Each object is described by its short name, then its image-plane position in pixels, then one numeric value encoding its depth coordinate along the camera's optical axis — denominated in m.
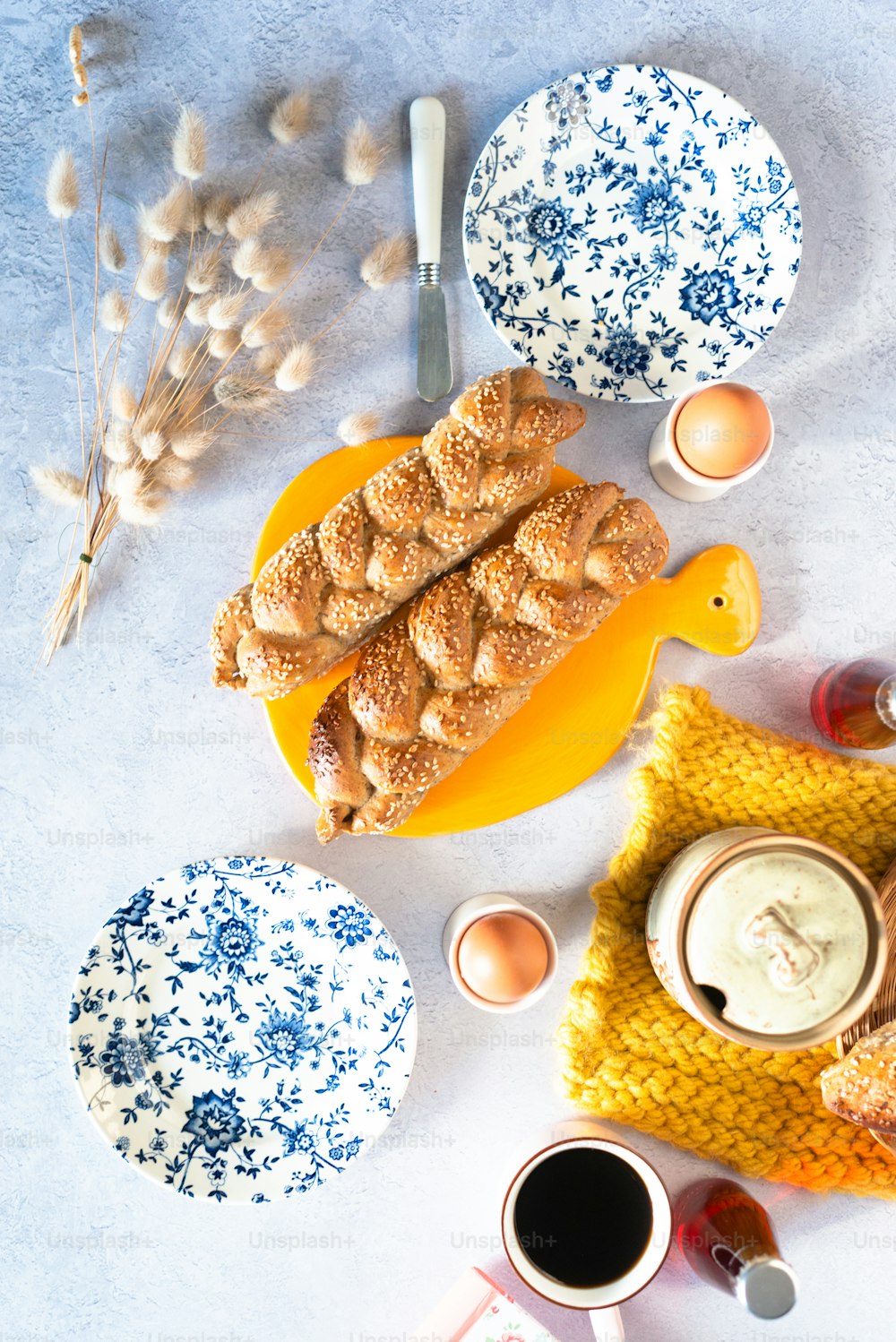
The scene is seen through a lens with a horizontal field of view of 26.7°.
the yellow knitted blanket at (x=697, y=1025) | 0.96
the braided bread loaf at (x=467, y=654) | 0.91
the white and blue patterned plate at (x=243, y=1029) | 0.96
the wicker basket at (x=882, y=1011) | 0.94
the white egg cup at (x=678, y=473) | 0.94
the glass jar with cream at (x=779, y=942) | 0.88
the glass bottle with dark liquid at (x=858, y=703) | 0.97
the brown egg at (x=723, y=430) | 0.92
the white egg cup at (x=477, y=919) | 0.94
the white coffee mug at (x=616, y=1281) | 0.93
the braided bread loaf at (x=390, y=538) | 0.91
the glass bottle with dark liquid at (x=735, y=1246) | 0.94
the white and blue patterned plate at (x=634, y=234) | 0.97
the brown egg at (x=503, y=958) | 0.93
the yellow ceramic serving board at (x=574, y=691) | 0.97
